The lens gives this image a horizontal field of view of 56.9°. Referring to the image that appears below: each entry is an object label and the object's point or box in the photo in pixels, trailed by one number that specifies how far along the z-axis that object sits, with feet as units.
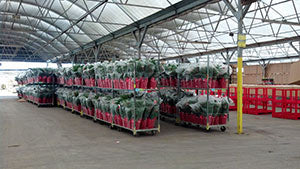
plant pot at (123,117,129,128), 28.34
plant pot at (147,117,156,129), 28.14
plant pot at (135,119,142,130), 27.50
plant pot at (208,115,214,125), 30.60
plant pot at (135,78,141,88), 28.27
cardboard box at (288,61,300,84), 34.14
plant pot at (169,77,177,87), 36.10
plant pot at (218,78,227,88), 32.08
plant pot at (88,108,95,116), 38.07
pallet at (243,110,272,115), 46.97
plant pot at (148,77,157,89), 29.43
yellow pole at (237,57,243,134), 29.79
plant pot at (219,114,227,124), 31.24
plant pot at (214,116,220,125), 31.01
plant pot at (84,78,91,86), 41.62
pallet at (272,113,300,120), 41.22
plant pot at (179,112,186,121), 33.94
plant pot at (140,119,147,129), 27.86
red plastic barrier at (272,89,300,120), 41.22
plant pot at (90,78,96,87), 39.93
